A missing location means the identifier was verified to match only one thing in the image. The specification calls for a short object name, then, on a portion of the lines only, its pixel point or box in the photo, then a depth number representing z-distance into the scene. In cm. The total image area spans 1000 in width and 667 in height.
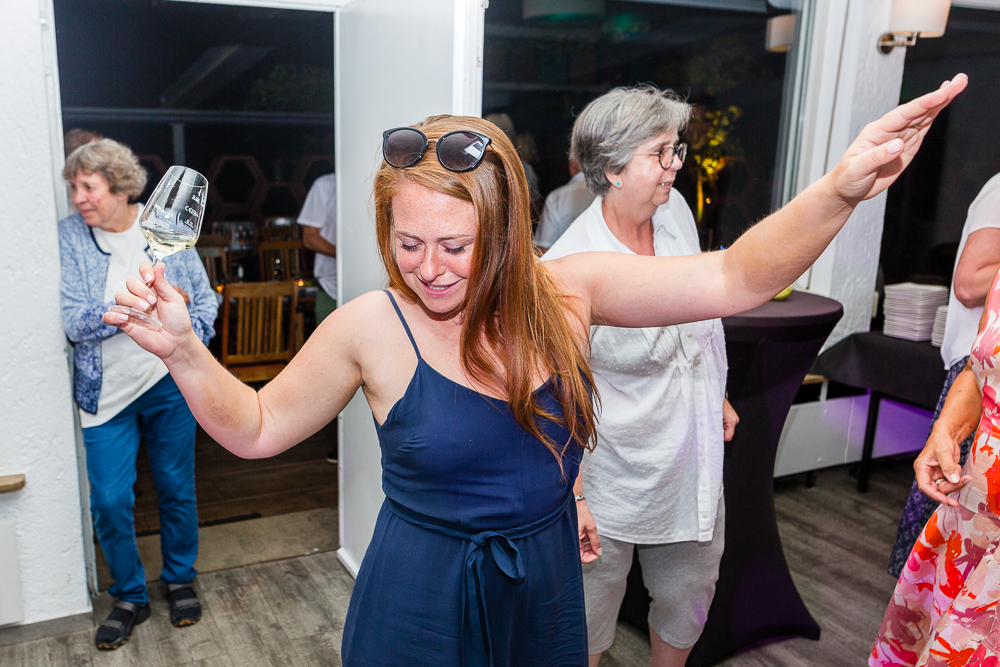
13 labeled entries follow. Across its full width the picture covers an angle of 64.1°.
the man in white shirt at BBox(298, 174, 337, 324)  431
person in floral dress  138
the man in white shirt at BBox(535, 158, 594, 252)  386
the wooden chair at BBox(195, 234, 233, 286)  564
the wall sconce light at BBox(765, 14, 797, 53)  391
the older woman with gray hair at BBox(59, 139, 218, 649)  238
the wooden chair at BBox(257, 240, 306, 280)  586
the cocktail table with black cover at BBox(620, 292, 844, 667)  211
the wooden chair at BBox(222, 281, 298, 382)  427
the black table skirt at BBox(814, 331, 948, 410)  350
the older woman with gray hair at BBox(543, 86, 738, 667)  179
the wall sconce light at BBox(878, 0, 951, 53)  360
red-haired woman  108
